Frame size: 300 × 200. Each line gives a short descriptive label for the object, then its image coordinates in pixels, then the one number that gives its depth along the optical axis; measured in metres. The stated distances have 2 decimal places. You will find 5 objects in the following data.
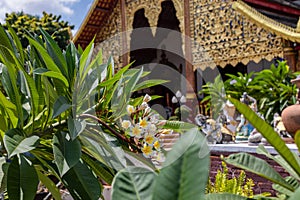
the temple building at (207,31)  5.80
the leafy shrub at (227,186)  1.25
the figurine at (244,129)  3.44
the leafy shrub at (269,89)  4.79
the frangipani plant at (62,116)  0.65
